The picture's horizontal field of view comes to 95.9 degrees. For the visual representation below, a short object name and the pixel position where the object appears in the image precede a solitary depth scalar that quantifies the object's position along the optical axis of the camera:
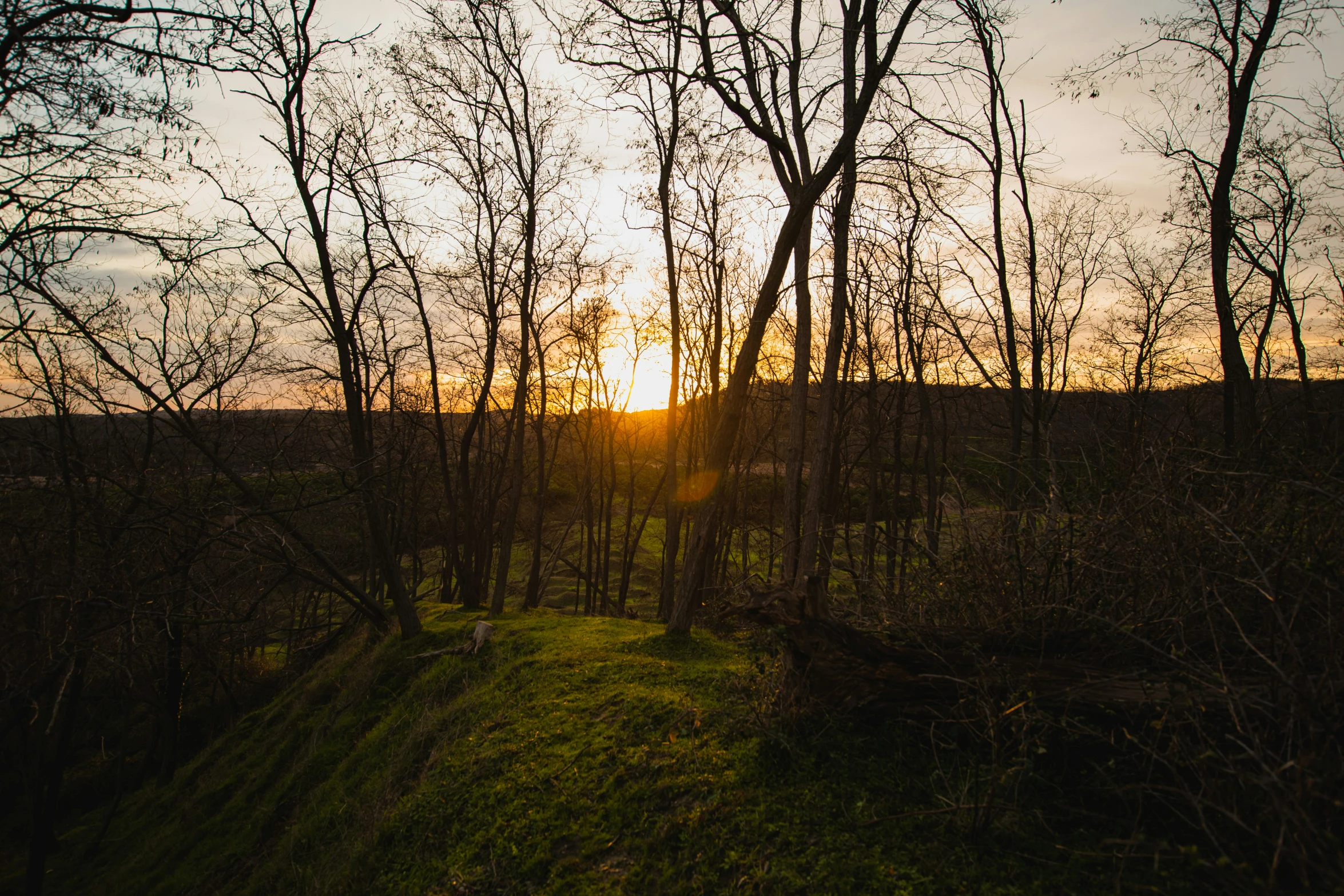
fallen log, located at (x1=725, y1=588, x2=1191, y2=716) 2.95
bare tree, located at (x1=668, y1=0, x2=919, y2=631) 6.16
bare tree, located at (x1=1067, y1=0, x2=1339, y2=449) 7.60
